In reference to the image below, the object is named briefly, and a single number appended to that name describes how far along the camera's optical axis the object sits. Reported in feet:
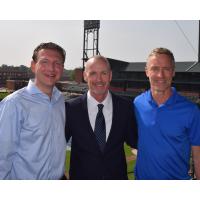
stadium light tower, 165.68
